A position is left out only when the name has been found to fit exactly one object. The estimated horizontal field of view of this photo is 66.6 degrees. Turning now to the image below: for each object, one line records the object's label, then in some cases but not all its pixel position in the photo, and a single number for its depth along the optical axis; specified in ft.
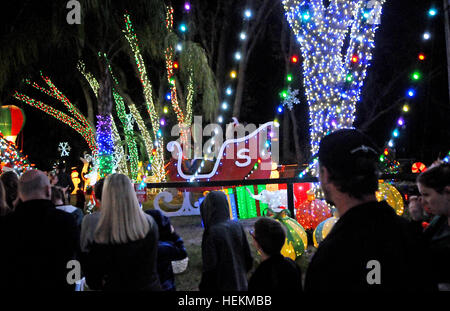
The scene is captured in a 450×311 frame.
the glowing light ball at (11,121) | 43.52
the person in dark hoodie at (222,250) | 9.59
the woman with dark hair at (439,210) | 7.11
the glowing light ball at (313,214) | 20.83
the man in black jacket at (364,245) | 4.25
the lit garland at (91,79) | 48.58
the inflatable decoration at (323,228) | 17.70
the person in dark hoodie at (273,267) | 7.92
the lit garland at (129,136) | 55.72
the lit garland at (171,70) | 41.46
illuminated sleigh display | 32.32
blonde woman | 7.88
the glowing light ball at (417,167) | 51.06
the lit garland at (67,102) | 60.29
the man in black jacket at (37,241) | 8.39
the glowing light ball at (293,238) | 17.01
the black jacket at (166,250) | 9.63
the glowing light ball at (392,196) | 23.56
